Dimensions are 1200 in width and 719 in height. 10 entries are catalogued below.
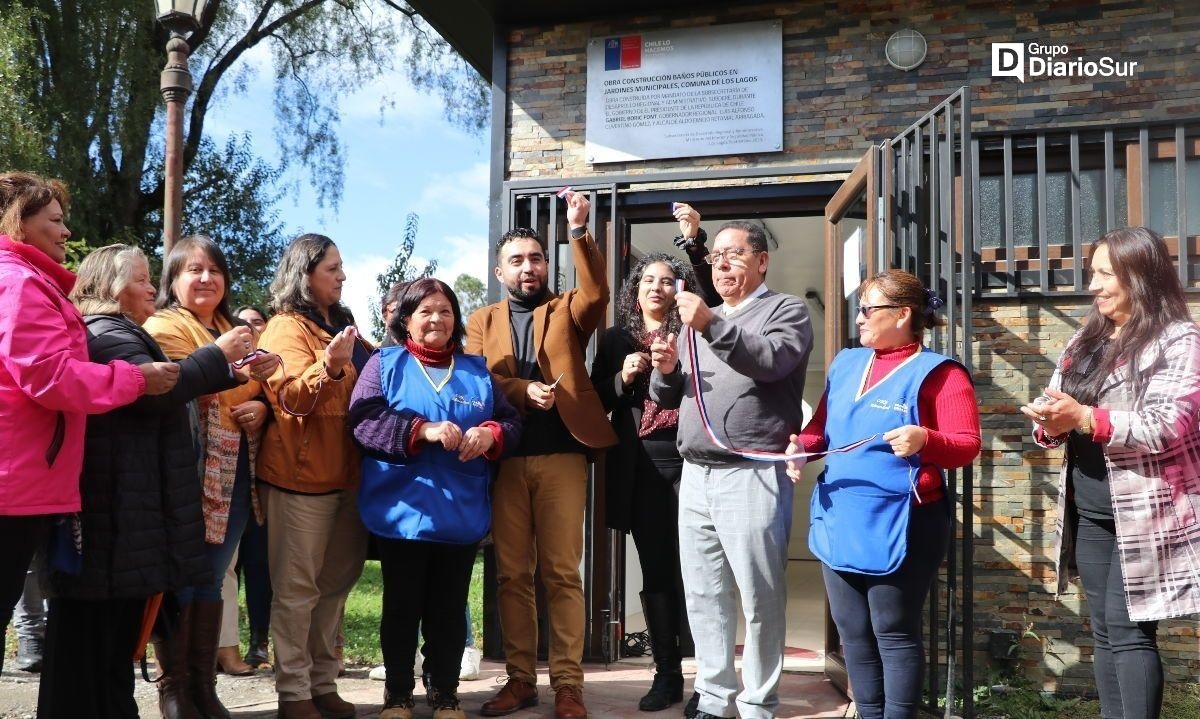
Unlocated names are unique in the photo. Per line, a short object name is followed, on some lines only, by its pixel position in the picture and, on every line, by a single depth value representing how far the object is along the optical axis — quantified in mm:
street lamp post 5801
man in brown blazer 4285
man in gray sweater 3742
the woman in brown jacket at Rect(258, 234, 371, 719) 3988
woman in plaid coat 3127
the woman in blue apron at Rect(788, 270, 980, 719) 3266
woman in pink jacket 2992
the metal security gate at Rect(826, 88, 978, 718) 4027
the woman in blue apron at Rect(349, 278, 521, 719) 3848
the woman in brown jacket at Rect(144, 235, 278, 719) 3820
